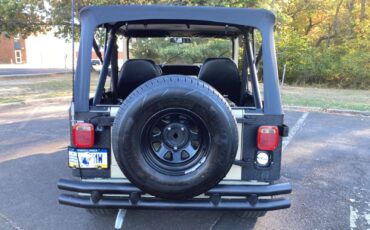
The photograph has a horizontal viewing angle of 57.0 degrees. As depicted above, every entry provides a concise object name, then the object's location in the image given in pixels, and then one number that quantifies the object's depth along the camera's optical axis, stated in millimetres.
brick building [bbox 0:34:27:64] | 39688
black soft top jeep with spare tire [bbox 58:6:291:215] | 2381
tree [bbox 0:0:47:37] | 13852
